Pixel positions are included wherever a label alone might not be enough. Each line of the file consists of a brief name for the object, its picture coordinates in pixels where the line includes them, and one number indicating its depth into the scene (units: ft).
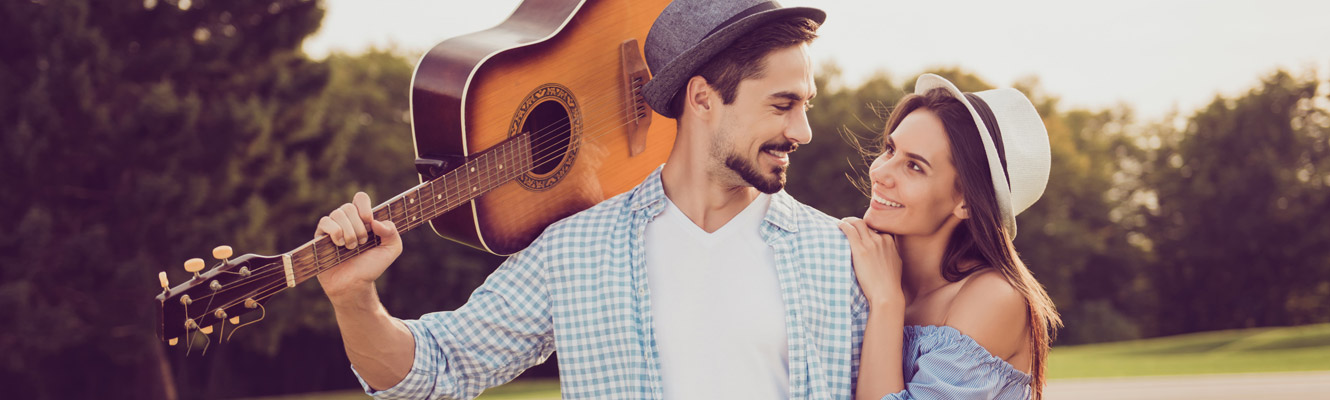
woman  10.55
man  9.91
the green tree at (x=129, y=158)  70.03
